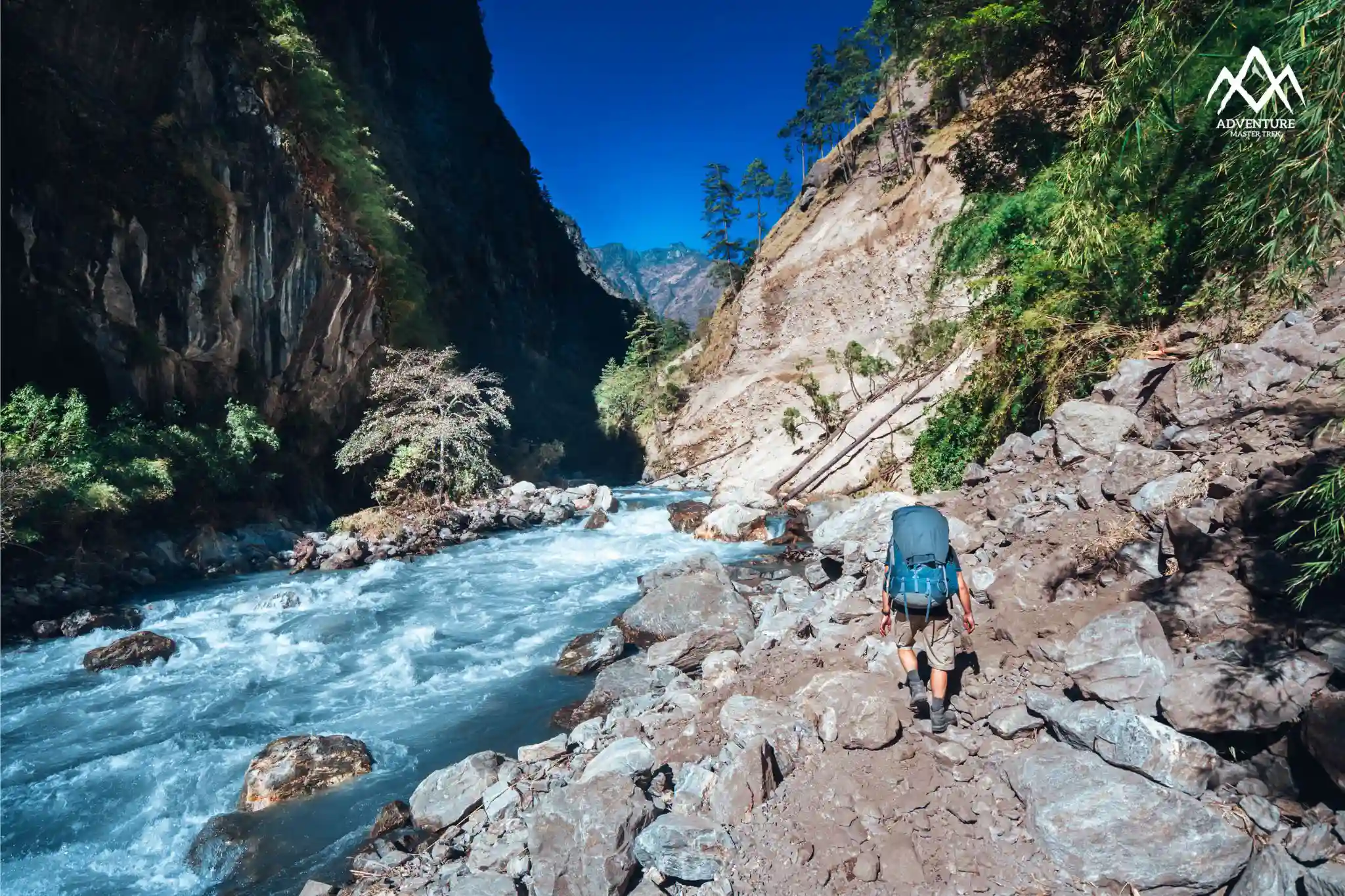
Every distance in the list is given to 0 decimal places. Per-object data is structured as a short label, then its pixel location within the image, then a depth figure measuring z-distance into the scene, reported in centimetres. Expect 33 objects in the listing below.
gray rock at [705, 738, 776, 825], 365
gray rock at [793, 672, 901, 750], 385
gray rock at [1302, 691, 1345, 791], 256
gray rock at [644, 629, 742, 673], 712
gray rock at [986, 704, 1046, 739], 359
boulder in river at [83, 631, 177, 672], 843
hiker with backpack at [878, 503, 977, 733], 398
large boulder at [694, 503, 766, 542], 1444
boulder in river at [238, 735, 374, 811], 561
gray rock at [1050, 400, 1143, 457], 626
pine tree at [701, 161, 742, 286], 4188
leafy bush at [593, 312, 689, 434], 3319
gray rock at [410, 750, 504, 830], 486
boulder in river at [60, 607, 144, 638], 946
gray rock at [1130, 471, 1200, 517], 472
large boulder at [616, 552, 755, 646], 825
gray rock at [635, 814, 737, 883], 340
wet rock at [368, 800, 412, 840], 500
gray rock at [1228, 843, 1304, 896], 249
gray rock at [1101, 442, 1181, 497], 514
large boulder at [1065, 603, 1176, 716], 342
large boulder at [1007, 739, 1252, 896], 271
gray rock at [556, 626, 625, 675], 789
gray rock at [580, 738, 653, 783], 424
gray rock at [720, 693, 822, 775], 401
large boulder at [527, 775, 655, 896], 347
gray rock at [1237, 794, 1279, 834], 273
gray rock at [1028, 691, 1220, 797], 296
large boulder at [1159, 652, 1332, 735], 290
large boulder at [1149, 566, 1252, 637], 354
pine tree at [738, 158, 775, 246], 4153
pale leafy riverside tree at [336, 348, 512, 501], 1858
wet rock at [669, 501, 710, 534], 1656
